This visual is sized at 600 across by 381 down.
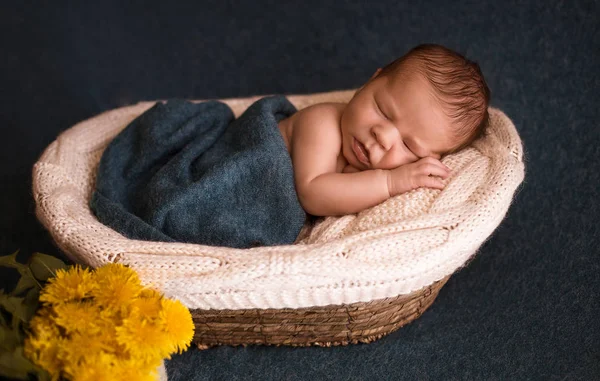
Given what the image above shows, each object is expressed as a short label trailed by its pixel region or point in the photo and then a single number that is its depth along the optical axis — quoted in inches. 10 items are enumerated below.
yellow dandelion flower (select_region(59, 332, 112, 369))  35.3
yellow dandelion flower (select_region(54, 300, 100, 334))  36.2
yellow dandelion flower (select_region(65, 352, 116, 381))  34.6
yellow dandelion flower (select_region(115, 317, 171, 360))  36.0
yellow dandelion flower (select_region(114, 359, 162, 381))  35.3
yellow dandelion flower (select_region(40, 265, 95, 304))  37.2
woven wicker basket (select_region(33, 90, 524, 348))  43.4
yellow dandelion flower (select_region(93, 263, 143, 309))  37.5
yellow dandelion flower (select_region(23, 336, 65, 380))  36.0
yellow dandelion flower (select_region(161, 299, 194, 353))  37.4
